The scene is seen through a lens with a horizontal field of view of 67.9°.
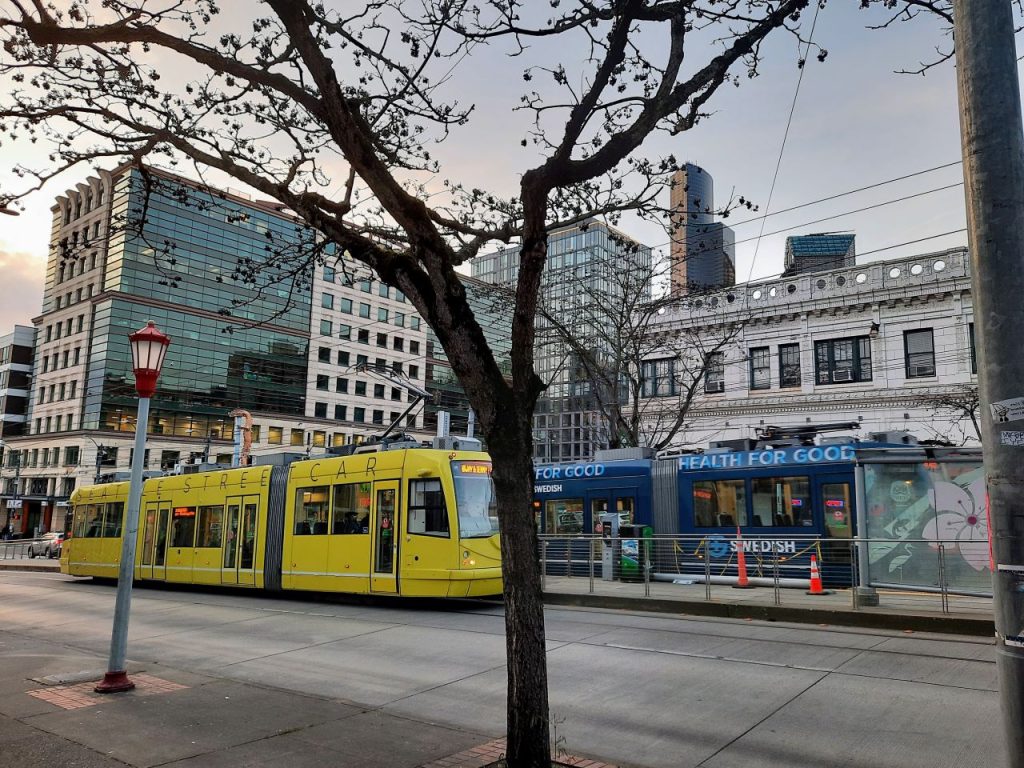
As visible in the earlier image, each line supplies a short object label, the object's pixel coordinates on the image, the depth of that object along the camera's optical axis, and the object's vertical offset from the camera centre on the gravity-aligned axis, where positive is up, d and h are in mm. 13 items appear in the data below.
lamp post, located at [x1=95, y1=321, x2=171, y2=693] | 8445 +17
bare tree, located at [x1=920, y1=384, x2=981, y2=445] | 28109 +4091
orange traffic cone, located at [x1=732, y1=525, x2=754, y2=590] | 16969 -1334
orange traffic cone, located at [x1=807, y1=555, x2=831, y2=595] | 15367 -1383
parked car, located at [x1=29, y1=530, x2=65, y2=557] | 45812 -2843
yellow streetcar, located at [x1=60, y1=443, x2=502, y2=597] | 14820 -488
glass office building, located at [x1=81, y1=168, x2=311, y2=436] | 59344 +14157
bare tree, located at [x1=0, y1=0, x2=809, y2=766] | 5609 +3368
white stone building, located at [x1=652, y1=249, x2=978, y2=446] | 30000 +6838
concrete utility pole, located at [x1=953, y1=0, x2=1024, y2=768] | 3404 +1135
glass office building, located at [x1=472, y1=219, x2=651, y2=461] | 25281 +9888
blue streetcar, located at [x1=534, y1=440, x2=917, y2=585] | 17062 +120
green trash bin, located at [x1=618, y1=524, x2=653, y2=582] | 18344 -1199
